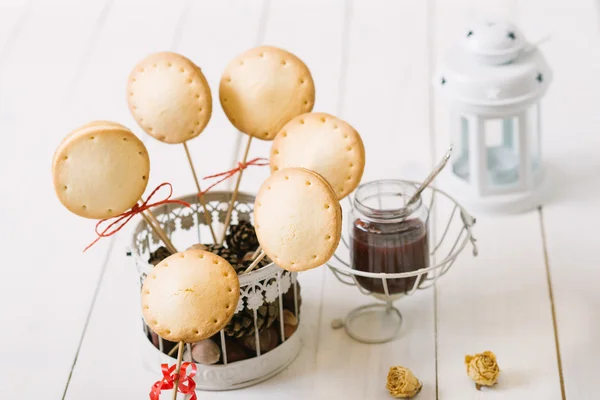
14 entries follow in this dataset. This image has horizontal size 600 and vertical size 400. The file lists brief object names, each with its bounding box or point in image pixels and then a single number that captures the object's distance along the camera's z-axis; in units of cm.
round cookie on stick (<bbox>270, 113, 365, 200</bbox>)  99
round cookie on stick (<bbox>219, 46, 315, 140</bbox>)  102
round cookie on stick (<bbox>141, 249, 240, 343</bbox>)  93
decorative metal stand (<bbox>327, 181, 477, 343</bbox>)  105
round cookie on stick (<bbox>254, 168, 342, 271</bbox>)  93
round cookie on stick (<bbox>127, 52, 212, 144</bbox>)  101
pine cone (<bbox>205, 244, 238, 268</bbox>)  103
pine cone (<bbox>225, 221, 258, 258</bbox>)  108
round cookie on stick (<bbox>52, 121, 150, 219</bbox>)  95
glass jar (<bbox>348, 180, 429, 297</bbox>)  104
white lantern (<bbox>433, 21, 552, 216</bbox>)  121
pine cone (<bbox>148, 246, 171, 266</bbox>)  105
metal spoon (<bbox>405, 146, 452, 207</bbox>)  99
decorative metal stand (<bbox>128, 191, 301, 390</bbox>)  101
